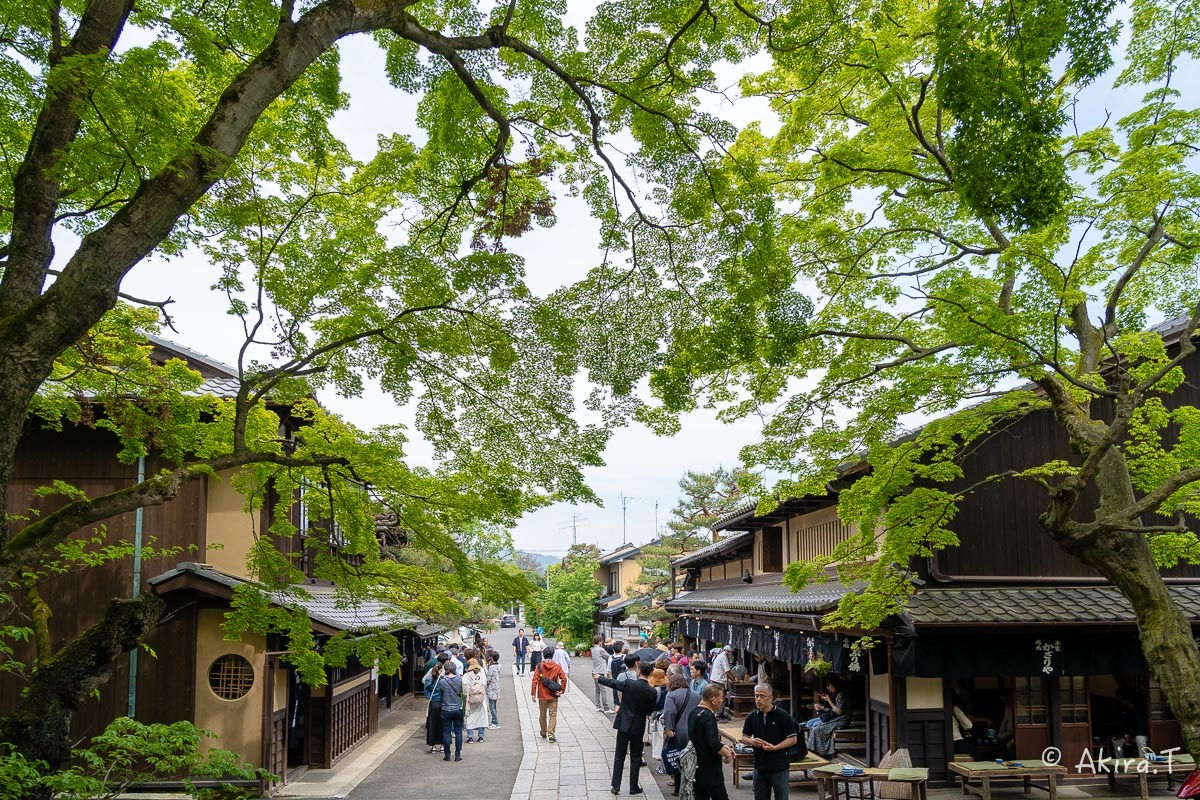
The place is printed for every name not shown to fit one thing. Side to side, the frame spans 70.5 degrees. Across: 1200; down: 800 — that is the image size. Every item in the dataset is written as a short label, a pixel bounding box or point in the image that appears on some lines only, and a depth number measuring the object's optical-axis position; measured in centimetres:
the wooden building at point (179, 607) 1304
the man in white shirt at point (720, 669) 1973
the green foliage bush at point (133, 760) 508
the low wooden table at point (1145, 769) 1241
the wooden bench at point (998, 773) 1192
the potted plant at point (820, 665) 1354
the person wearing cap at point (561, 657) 2261
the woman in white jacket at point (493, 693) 2140
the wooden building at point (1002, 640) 1277
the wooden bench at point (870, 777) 1048
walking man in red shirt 1700
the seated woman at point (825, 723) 1304
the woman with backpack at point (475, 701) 1780
